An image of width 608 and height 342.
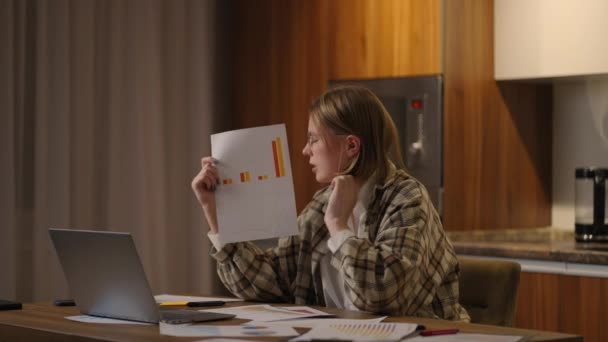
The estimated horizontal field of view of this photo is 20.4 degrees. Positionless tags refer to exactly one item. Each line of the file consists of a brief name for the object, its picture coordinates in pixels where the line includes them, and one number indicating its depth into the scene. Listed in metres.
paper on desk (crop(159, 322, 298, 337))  3.62
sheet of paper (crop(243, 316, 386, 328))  3.73
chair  4.28
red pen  3.58
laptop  3.80
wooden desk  3.60
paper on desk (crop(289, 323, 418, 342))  3.52
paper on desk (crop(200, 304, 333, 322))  3.86
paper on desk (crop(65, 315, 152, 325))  3.84
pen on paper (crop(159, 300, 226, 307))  4.12
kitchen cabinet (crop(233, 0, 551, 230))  5.60
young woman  3.94
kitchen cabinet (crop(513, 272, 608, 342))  5.01
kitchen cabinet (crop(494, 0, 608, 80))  5.45
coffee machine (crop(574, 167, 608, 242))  5.43
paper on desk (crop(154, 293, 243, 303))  4.22
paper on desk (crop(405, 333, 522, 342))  3.51
